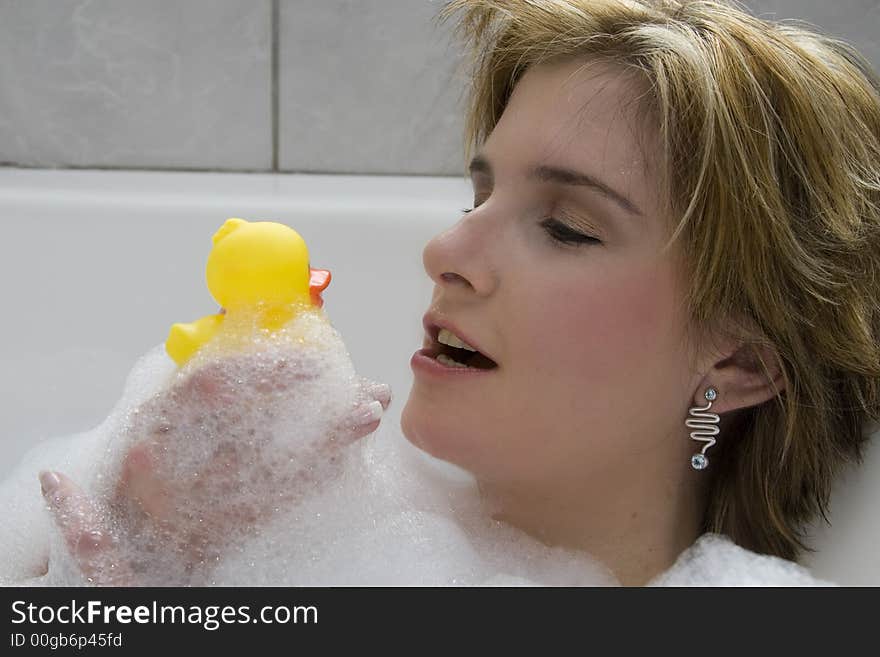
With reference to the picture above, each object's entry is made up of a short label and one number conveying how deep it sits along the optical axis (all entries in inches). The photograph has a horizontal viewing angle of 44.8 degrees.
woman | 28.6
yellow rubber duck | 28.6
